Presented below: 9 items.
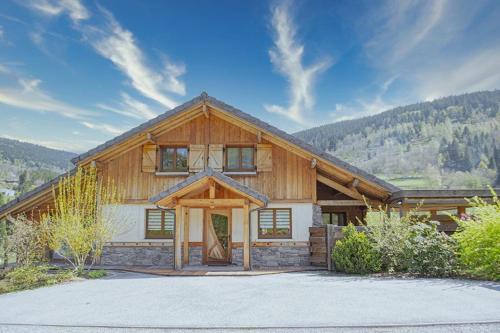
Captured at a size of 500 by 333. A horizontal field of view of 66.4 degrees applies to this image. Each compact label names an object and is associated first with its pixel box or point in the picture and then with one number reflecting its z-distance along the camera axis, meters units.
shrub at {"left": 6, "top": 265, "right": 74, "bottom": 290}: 10.30
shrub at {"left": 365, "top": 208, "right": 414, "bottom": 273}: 11.09
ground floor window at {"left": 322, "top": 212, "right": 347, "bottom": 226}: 17.30
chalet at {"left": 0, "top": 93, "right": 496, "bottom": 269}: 14.33
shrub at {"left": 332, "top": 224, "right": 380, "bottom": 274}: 11.32
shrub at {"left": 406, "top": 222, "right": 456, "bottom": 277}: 10.21
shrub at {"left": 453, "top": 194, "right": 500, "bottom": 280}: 9.13
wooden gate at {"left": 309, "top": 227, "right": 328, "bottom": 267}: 13.15
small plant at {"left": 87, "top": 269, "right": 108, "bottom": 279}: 11.49
